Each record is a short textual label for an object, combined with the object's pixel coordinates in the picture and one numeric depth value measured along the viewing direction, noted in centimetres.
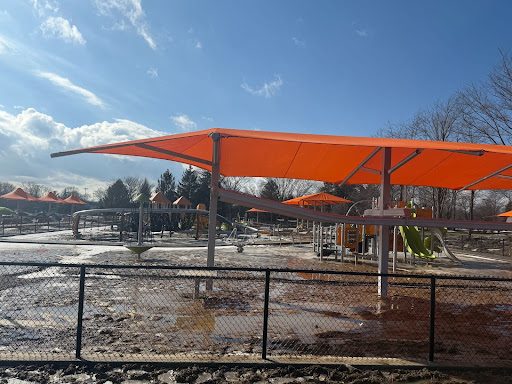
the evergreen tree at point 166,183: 6844
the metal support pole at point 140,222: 1657
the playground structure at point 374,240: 1395
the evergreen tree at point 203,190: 6212
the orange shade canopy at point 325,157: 627
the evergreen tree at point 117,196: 7312
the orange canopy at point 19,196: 3669
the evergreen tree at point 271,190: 6258
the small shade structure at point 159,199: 3219
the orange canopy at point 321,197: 2034
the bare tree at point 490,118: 2577
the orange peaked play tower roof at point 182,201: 3838
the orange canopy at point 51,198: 4200
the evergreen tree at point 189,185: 6319
